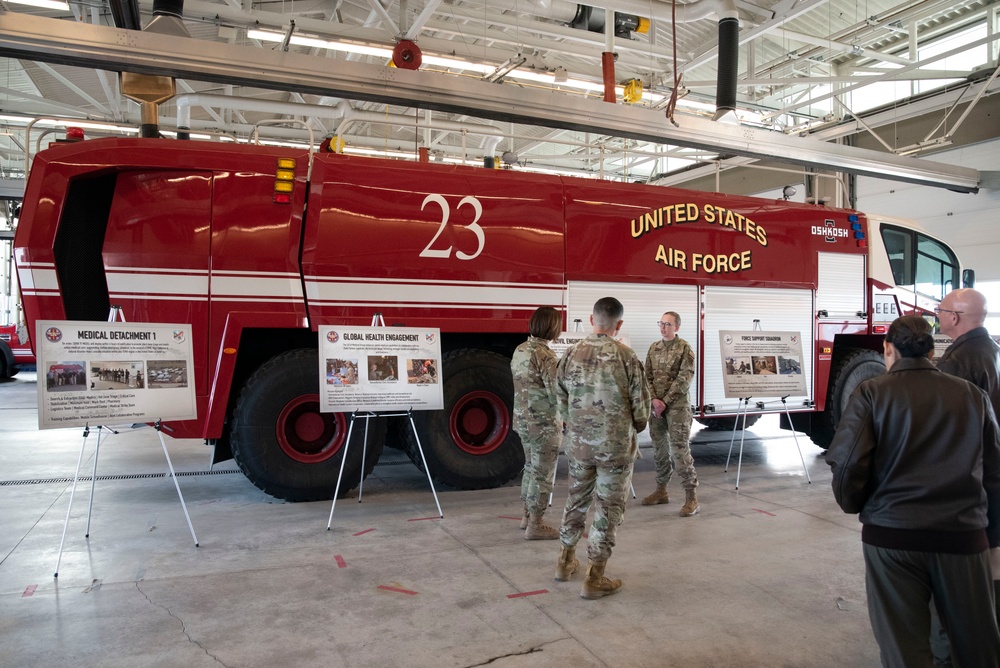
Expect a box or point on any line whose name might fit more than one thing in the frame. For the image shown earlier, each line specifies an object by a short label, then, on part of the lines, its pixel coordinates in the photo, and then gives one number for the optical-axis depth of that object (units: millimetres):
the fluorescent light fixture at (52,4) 9016
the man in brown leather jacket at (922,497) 2635
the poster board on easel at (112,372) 4941
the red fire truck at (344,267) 6066
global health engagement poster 5934
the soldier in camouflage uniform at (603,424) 4324
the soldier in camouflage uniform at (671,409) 6410
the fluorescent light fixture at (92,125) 13664
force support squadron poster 7727
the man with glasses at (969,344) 3504
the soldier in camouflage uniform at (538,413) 5348
